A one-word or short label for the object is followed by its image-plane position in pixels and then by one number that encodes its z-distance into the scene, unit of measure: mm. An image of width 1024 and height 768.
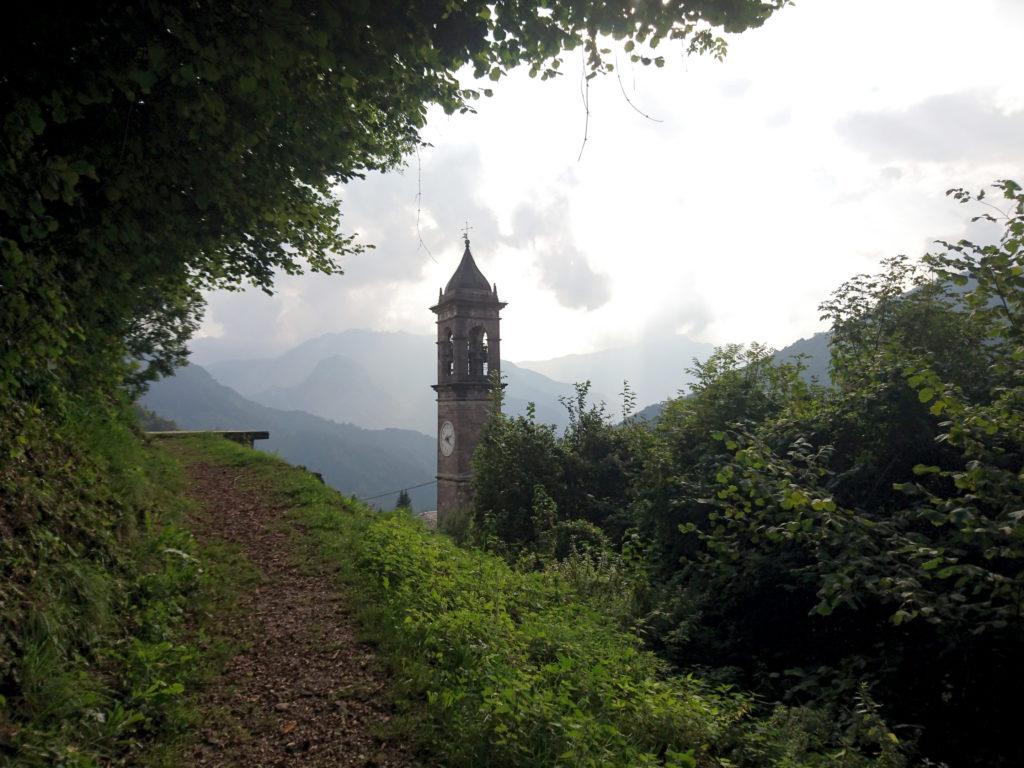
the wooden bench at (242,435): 19119
